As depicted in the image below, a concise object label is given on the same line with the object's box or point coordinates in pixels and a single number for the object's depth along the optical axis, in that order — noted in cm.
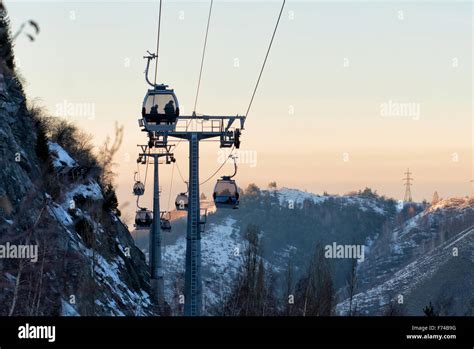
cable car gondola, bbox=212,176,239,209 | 4150
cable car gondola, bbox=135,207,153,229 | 6869
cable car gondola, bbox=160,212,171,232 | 7281
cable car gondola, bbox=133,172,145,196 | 7344
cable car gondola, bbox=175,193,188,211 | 5879
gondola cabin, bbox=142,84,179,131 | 3331
